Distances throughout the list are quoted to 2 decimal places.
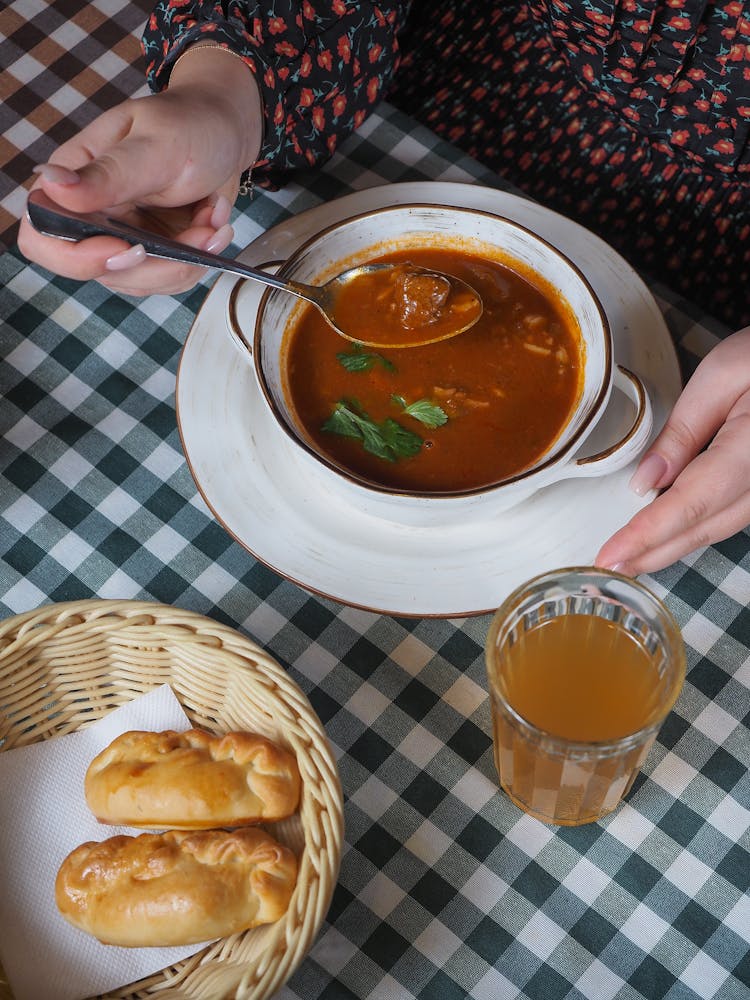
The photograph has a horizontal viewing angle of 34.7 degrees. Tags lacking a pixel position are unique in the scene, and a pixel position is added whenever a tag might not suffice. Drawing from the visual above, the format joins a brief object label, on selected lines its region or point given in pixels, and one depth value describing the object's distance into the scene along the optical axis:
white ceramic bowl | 0.52
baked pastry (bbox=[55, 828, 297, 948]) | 0.47
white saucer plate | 0.55
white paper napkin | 0.49
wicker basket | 0.46
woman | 0.55
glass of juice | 0.48
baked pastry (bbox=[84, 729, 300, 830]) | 0.49
